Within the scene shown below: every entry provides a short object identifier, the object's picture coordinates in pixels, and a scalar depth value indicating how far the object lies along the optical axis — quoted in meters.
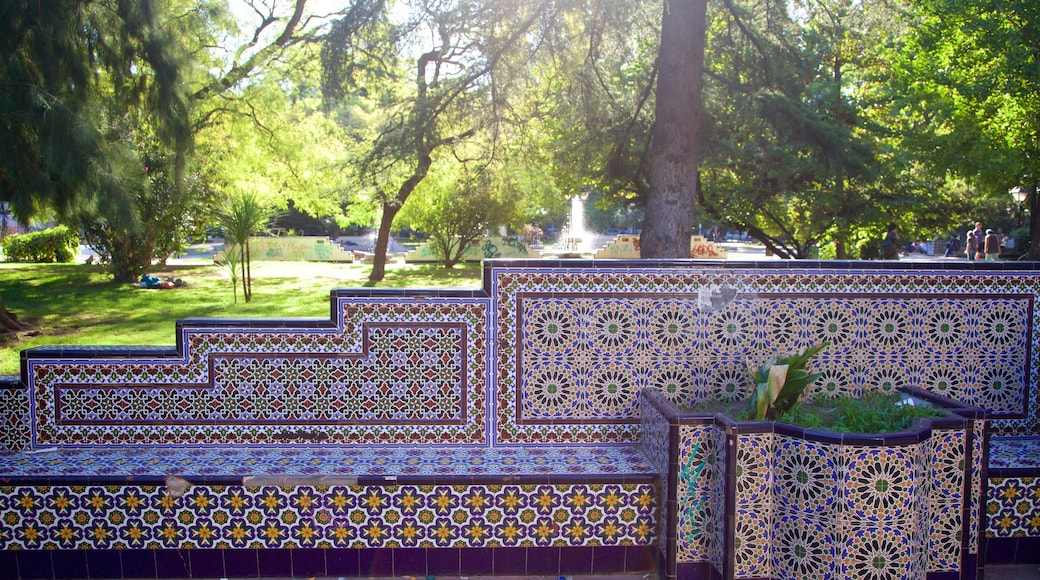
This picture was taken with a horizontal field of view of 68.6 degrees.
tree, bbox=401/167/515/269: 22.59
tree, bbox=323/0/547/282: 8.45
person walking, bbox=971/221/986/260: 21.28
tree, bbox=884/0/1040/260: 13.03
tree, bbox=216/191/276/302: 13.80
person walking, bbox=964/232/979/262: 21.36
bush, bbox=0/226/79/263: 22.11
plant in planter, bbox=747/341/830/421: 3.74
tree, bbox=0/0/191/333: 7.01
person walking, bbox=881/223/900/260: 17.11
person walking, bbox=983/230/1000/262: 19.16
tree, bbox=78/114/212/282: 15.83
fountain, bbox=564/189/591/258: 37.51
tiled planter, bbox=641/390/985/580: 3.37
